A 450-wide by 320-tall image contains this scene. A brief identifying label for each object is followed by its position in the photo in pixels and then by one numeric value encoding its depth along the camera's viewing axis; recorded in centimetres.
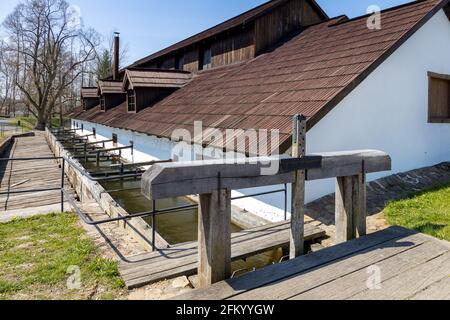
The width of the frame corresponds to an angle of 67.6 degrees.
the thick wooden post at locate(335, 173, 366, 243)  373
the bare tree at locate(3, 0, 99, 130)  3934
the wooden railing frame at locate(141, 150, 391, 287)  255
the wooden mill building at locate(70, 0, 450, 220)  666
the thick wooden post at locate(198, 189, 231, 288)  275
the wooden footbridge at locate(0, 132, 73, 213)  975
